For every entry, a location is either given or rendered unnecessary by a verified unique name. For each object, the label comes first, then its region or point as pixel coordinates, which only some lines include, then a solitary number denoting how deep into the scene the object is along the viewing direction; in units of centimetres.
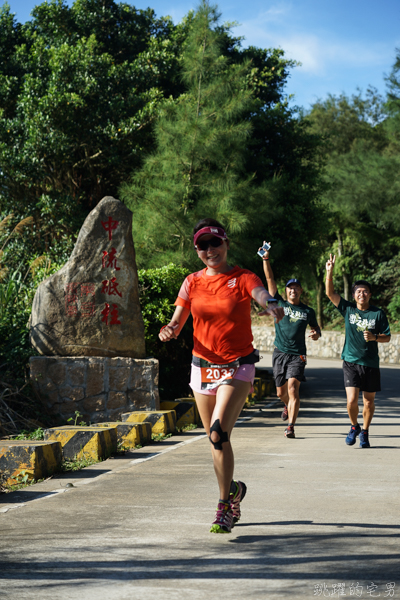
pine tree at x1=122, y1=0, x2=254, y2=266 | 1438
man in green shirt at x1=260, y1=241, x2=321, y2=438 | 979
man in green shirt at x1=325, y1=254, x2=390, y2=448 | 859
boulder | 1084
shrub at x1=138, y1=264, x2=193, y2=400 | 1209
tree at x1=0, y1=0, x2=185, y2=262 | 1516
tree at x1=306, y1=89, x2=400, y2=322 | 3034
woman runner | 479
